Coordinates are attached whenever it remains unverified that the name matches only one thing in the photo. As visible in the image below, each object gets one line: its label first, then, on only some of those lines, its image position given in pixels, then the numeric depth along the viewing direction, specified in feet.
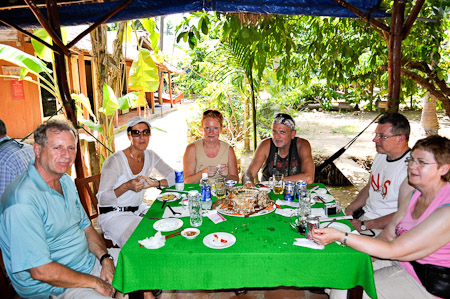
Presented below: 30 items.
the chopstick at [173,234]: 6.58
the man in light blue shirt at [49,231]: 5.78
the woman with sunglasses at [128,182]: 9.25
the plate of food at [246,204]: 7.82
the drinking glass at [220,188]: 8.88
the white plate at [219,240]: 6.08
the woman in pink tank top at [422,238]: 5.72
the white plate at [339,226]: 6.89
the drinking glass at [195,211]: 7.21
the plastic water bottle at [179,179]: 9.80
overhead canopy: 11.20
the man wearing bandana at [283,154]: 11.63
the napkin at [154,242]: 6.08
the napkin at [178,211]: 7.85
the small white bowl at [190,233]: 6.51
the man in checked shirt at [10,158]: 9.20
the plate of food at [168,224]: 6.93
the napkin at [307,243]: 6.04
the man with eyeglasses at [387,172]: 9.13
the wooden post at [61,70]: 9.93
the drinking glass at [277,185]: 9.29
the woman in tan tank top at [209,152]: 11.74
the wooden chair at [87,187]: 10.11
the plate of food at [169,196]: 9.03
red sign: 27.40
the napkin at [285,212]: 7.77
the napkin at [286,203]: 8.47
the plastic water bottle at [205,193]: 8.79
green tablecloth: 5.85
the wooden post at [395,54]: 10.70
